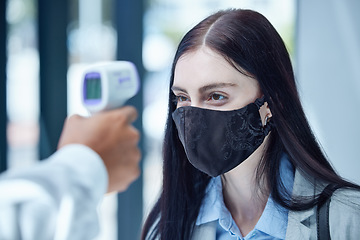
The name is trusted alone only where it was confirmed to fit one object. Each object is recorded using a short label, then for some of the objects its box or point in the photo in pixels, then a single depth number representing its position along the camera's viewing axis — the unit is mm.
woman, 1004
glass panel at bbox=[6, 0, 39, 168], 1451
